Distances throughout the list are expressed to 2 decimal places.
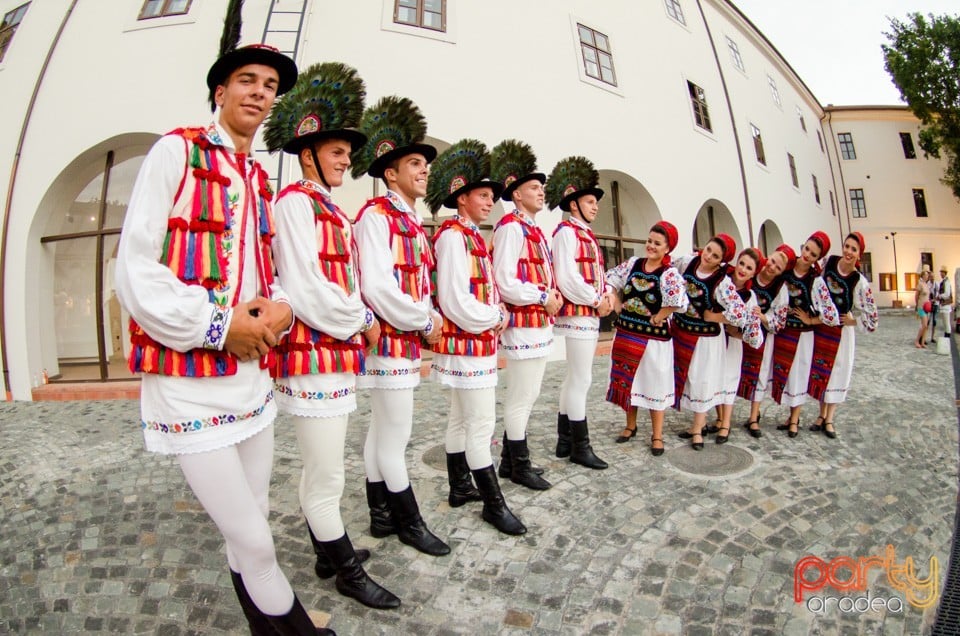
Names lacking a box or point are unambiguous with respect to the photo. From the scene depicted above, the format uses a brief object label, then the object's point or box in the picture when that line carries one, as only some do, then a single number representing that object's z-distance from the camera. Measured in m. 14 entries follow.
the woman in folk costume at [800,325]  4.93
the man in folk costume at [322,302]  2.20
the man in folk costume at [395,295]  2.66
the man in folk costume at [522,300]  3.56
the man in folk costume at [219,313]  1.56
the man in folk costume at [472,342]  3.06
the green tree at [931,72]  22.17
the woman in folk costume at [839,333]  4.96
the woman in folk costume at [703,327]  4.59
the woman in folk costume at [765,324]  5.00
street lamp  25.49
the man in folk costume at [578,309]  4.06
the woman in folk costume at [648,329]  4.39
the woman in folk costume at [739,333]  4.74
